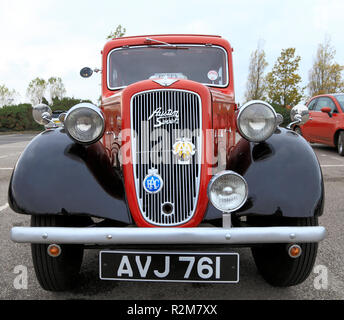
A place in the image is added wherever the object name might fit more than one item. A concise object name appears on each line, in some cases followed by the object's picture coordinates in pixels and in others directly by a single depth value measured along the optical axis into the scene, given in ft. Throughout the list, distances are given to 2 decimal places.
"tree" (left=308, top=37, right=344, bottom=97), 90.17
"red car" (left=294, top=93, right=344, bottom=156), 28.22
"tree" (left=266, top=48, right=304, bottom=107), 80.48
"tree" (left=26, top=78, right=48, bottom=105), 136.98
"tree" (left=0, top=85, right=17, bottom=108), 135.23
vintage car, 6.55
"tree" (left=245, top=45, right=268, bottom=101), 90.07
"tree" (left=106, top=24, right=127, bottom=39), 63.00
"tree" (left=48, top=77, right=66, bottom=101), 139.03
